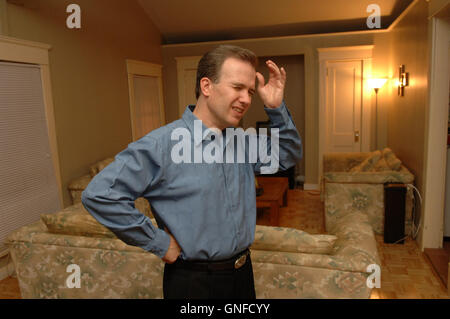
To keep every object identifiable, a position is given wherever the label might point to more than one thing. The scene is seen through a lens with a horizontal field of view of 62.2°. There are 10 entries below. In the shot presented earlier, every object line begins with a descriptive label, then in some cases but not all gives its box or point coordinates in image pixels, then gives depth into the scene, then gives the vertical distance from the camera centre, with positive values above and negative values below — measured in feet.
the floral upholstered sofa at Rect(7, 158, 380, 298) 5.90 -2.52
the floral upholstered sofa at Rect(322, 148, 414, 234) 12.23 -2.74
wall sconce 13.98 +1.10
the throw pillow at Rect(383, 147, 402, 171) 12.66 -1.84
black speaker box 11.76 -3.26
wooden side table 12.85 -2.94
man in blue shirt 3.59 -0.70
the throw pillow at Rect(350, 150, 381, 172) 13.89 -2.04
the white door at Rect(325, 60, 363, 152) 18.97 +0.26
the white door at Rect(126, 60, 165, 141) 18.04 +1.12
